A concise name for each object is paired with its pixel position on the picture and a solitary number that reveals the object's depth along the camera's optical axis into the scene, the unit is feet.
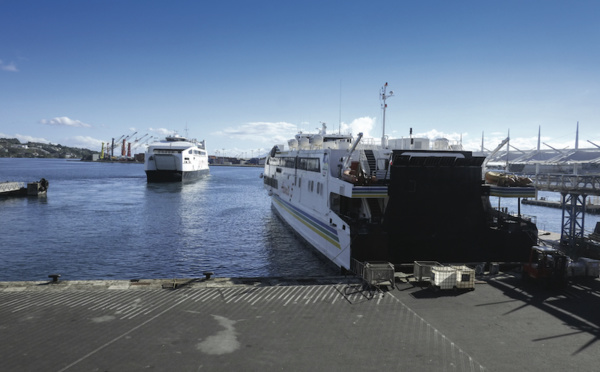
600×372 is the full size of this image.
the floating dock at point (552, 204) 220.84
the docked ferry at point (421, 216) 71.36
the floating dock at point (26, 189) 233.76
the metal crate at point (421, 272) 55.52
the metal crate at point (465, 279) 53.26
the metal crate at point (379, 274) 54.29
